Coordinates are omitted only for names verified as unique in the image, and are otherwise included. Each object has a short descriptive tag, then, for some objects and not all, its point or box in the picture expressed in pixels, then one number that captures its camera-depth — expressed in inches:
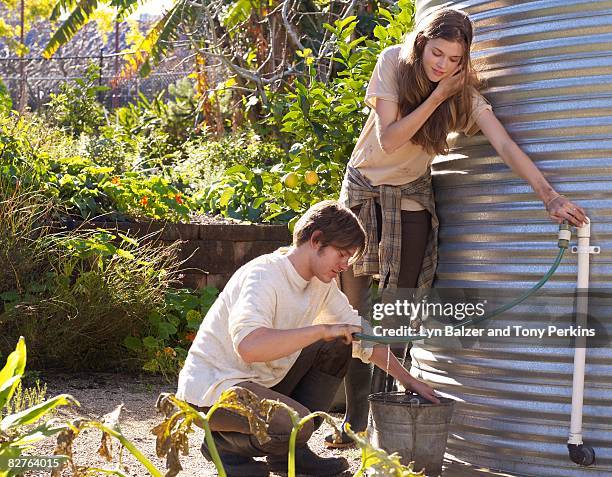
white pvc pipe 126.3
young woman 130.1
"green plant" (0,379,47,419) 163.2
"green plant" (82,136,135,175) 310.7
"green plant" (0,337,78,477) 91.9
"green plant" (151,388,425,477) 87.4
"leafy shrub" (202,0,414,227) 209.0
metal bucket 126.3
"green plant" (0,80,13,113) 267.3
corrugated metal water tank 127.9
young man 121.0
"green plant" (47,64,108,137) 430.2
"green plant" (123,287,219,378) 218.7
